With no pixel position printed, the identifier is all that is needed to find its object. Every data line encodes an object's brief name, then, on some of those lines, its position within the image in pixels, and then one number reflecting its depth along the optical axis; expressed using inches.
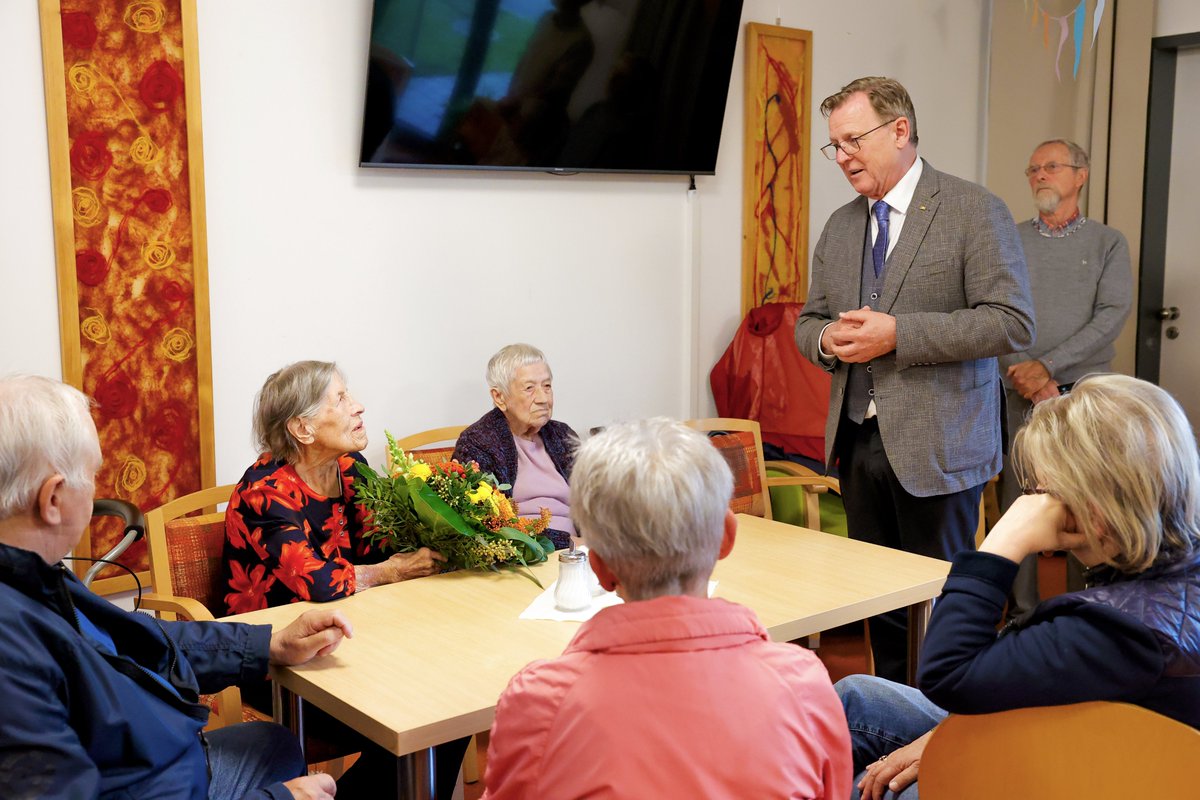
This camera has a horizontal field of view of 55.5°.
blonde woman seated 55.6
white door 199.8
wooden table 69.8
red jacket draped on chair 173.9
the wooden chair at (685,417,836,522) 142.6
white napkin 85.8
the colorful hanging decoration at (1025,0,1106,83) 191.8
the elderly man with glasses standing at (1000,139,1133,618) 163.0
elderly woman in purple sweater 127.3
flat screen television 142.7
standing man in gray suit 109.7
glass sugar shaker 86.2
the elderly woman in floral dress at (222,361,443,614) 93.0
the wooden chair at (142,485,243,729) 97.0
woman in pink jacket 46.9
